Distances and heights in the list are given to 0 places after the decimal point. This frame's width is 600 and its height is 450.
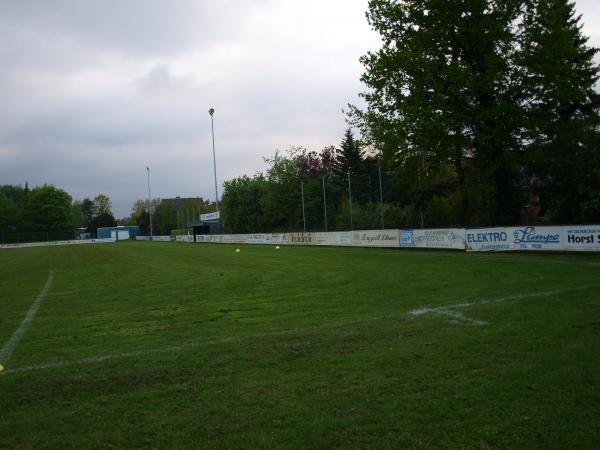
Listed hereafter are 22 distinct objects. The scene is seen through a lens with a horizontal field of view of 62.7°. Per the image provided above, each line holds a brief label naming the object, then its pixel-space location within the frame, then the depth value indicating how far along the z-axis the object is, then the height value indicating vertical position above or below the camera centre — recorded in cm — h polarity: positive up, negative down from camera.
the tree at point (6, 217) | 11706 +465
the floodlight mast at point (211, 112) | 5966 +1385
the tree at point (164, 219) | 11800 +233
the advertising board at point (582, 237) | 1828 -114
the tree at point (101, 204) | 17175 +962
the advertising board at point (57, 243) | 9319 -173
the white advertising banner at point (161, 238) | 8816 -176
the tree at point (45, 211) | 11706 +555
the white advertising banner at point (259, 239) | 4944 -158
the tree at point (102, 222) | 13850 +273
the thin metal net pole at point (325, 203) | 4225 +152
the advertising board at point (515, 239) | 2028 -125
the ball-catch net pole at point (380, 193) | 3536 +178
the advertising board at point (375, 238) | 3080 -134
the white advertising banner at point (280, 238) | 4631 -151
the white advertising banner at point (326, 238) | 3738 -139
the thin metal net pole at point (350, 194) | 3677 +189
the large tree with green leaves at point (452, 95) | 2616 +666
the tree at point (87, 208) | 17369 +866
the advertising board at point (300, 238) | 4165 -145
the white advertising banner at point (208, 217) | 7346 +151
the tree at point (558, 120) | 2481 +479
